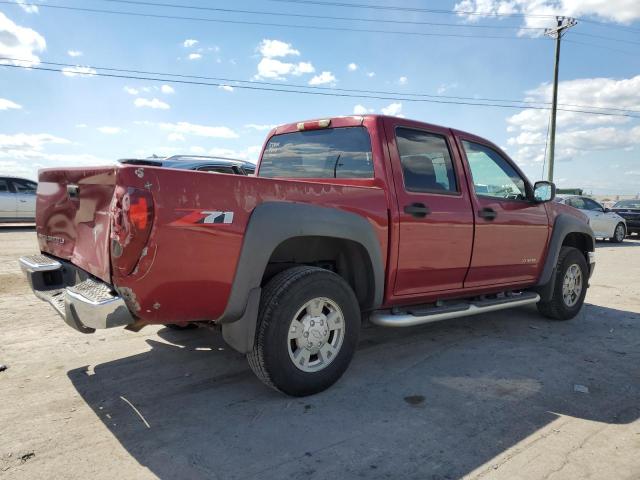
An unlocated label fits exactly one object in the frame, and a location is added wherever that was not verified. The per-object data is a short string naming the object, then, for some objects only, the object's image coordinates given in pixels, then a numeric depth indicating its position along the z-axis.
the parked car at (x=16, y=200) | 14.21
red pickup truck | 2.73
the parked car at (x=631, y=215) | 18.58
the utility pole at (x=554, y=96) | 24.36
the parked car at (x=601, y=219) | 16.06
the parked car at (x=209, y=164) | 9.59
